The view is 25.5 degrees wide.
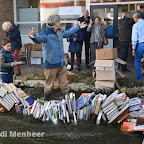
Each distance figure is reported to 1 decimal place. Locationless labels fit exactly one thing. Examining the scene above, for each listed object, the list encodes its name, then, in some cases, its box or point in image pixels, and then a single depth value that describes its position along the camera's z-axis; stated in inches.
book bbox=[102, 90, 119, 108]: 227.3
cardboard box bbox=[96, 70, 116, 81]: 313.1
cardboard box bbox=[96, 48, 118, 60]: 310.2
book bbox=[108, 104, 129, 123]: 225.3
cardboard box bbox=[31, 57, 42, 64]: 482.8
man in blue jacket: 253.9
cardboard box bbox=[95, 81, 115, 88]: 315.0
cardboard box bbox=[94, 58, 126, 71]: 307.3
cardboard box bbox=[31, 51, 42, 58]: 475.5
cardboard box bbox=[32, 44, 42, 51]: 477.6
